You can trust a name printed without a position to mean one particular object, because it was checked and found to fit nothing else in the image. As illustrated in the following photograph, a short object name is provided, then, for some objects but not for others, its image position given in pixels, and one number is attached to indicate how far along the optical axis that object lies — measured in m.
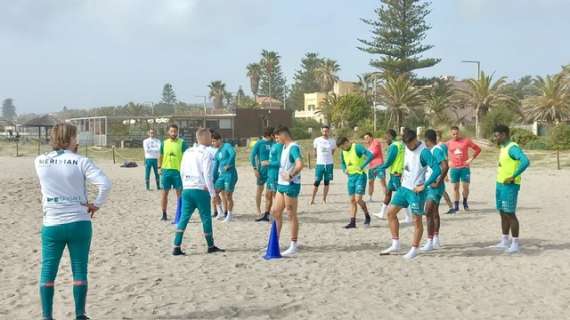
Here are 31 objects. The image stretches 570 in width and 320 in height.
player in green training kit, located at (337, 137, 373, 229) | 10.63
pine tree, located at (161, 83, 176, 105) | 190.12
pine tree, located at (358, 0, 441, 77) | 60.00
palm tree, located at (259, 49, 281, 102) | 99.62
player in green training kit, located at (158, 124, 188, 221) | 11.03
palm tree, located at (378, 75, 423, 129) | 55.41
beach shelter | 56.03
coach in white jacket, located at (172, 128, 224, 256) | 8.12
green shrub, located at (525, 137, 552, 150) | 36.22
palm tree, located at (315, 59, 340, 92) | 92.50
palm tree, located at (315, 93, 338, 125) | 64.81
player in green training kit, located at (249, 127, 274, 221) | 11.68
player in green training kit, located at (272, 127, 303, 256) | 8.12
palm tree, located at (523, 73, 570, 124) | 45.06
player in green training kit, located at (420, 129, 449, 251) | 8.29
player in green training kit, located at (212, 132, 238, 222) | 11.49
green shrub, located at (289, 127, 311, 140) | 64.94
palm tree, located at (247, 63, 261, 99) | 102.50
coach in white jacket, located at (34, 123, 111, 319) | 4.90
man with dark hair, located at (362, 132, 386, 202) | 13.14
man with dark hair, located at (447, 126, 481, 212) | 12.39
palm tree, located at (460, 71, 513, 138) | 50.00
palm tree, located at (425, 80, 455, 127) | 58.25
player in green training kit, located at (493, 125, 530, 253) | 8.40
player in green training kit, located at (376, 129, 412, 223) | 11.25
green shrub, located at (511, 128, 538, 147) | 38.92
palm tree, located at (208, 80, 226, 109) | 110.06
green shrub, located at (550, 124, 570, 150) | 35.62
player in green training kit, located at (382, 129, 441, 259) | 7.95
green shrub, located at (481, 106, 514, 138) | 45.56
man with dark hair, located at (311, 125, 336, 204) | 13.77
